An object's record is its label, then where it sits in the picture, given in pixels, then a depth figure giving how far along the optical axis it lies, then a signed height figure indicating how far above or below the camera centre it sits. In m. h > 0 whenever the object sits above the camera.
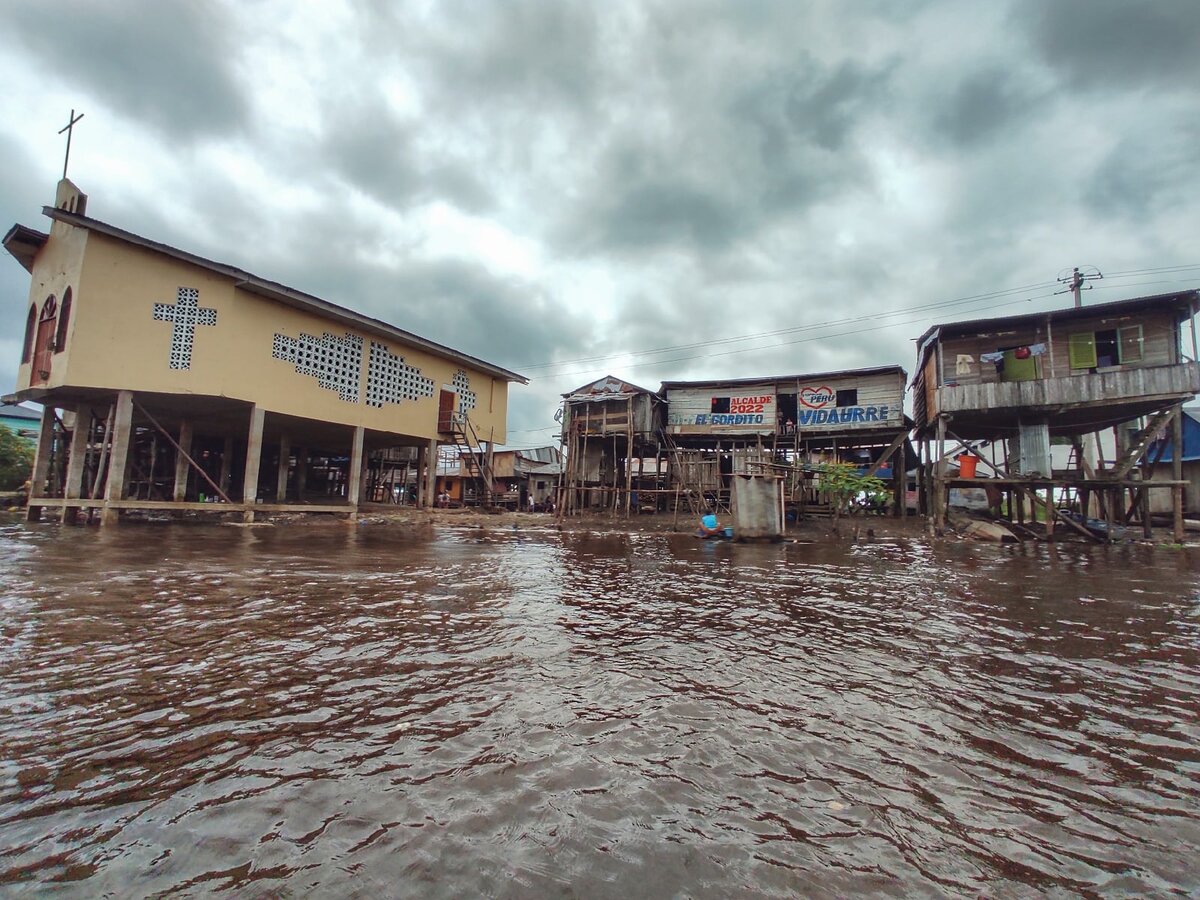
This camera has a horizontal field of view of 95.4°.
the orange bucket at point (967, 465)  20.55 +1.75
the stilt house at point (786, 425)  24.84 +3.96
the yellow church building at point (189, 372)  15.30 +4.01
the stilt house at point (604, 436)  27.88 +3.44
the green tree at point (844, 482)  19.55 +0.93
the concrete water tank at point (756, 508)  15.21 -0.07
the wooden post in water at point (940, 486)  18.75 +0.85
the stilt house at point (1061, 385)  17.22 +4.20
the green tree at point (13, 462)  26.80 +1.30
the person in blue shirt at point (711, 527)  16.45 -0.69
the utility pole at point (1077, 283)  25.95 +10.96
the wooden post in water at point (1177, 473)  16.33 +1.31
